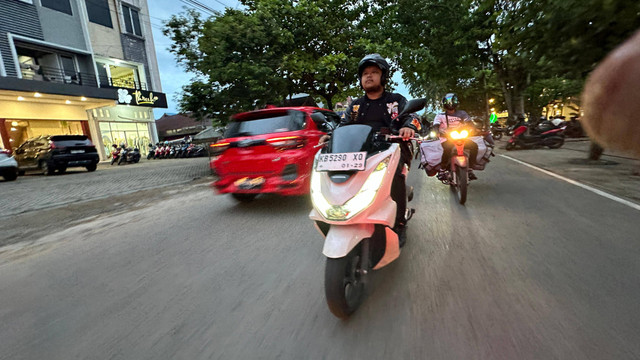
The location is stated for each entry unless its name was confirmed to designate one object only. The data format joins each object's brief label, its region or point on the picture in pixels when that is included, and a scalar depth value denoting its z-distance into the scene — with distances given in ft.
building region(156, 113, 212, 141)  174.99
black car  44.24
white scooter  6.59
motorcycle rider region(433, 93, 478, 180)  17.33
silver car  39.14
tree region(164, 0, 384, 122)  40.22
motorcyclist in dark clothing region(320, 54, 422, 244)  9.15
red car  16.21
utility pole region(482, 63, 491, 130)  83.31
